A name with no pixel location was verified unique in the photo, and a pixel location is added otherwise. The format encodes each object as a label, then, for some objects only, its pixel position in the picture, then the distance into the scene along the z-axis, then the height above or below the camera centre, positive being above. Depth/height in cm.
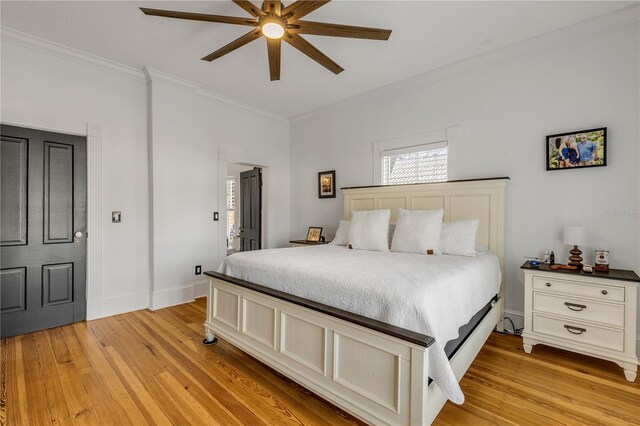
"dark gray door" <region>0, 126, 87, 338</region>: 277 -21
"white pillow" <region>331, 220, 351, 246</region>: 370 -32
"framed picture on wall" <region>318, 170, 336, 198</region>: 470 +42
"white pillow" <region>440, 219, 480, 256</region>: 278 -27
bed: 141 -66
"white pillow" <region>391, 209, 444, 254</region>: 287 -22
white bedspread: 145 -47
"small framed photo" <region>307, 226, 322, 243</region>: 468 -39
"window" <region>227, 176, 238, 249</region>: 822 -4
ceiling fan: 191 +131
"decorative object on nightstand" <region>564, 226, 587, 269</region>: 241 -24
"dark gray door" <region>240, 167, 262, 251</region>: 534 -1
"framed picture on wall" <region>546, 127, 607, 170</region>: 254 +56
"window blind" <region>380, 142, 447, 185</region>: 355 +60
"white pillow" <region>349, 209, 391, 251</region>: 316 -24
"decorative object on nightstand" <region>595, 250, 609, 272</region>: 236 -41
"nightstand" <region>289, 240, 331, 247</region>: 451 -51
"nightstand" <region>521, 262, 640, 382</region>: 213 -80
